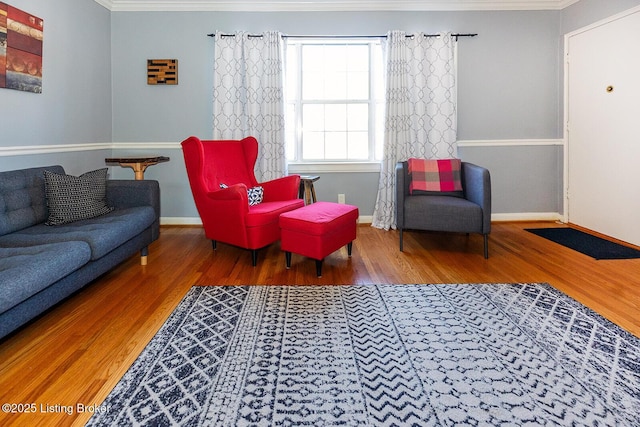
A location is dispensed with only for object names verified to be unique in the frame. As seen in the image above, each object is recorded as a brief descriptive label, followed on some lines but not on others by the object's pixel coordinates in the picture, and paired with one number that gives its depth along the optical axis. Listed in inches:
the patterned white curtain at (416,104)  180.4
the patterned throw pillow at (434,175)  155.3
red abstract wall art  113.0
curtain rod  180.9
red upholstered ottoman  115.6
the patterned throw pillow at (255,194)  146.6
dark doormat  136.3
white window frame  186.1
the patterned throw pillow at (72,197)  111.3
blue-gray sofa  71.2
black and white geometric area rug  56.8
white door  147.3
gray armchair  135.1
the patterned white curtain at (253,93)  178.1
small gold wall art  180.5
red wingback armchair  126.8
